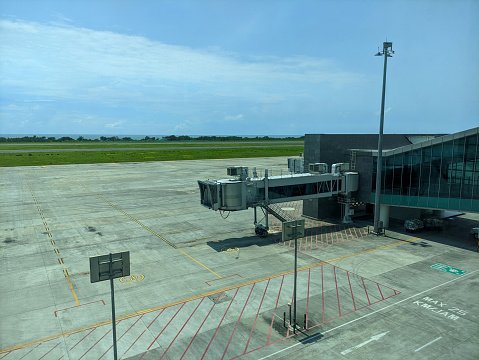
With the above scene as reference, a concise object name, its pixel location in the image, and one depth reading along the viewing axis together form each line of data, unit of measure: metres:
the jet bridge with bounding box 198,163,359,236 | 37.91
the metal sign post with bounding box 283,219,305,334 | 20.92
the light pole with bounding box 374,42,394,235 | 38.77
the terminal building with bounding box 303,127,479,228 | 36.94
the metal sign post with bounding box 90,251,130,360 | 15.55
